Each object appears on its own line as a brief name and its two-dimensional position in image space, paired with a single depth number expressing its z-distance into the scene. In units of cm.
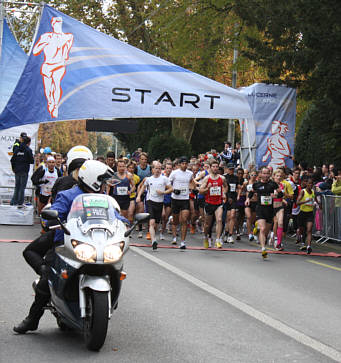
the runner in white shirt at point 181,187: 1616
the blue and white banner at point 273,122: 2033
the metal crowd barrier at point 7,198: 2089
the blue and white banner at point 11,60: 2188
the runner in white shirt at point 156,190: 1608
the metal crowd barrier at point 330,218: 1759
